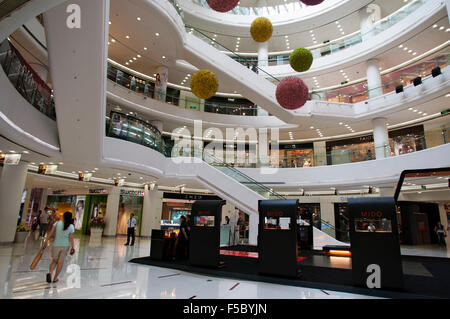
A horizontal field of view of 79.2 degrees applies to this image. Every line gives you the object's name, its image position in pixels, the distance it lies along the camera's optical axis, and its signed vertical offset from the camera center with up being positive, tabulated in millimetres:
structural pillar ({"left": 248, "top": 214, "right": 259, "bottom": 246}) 14023 -291
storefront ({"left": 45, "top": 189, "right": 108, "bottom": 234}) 18797 +974
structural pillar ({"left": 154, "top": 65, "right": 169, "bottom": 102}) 17422 +8658
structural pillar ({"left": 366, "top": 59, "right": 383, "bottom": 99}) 16677 +9235
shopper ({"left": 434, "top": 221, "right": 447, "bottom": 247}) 16486 -402
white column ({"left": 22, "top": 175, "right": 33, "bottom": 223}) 15406 +1440
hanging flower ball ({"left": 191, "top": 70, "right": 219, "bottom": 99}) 6762 +3354
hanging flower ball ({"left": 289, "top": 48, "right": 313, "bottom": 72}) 6883 +4091
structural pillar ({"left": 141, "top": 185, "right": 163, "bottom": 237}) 18281 +552
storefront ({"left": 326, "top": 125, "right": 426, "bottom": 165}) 13125 +4091
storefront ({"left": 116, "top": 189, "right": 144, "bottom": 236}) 18609 +761
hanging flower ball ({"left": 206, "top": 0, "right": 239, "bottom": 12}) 4995 +3932
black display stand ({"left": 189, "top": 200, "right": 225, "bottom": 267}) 6797 -313
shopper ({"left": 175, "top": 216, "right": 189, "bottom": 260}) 8219 -622
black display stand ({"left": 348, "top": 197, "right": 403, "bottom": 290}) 4980 -345
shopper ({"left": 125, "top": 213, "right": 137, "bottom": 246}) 12430 -317
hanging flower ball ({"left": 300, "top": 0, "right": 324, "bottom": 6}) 4767 +3857
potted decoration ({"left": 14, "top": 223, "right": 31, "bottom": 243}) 11977 -773
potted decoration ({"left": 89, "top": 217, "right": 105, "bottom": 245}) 15923 -587
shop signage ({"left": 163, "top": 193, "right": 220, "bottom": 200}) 20312 +1790
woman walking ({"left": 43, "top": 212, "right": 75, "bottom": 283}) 5033 -418
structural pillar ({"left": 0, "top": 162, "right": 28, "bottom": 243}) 10508 +718
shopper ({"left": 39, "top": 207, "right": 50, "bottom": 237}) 14328 -275
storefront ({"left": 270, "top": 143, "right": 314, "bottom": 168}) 17391 +5718
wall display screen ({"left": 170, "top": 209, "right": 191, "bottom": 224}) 21369 +500
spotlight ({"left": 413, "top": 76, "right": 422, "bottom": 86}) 13533 +7110
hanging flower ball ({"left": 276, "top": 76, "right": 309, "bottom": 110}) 7121 +3380
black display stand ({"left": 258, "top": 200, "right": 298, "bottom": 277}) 5891 -336
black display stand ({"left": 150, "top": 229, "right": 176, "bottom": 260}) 7934 -772
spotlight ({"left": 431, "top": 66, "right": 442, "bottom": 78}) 12594 +7070
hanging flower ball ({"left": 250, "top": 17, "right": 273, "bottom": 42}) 7035 +4913
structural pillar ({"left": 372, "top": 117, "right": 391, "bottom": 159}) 15852 +5537
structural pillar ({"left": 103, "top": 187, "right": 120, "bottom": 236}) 17484 +422
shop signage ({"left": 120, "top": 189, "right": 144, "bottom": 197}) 18398 +1779
